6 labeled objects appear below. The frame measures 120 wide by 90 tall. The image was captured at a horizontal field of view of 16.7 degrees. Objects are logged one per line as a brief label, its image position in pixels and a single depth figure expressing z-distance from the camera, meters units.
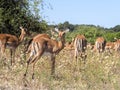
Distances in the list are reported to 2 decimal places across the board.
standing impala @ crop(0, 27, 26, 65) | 13.62
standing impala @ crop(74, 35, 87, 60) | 15.02
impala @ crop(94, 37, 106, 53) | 19.88
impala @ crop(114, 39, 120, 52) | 20.48
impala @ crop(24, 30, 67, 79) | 9.89
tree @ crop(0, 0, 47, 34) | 18.23
